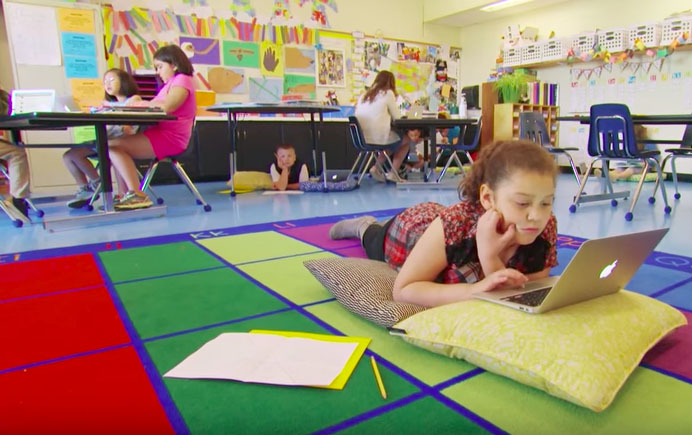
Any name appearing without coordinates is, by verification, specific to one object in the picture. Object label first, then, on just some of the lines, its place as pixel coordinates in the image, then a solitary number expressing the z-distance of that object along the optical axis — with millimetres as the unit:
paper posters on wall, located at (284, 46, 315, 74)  5688
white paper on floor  964
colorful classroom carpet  829
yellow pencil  910
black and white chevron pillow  1202
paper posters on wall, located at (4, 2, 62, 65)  4031
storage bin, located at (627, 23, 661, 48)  4910
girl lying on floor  1042
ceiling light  5828
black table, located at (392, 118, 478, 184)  4125
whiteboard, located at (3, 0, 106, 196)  4070
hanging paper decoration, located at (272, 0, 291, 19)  5559
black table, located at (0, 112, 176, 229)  2545
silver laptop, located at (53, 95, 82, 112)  2737
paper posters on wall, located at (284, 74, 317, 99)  5727
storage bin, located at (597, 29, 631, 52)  5188
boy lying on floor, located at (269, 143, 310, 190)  4395
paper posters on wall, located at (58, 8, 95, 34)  4215
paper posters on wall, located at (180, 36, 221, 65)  5145
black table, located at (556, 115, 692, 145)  2865
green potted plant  6055
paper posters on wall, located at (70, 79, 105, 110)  4309
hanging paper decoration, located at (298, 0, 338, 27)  5797
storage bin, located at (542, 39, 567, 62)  5793
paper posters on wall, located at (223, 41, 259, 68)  5348
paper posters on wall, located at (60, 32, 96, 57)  4242
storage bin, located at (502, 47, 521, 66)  6273
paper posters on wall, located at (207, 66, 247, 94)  5328
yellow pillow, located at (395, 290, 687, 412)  854
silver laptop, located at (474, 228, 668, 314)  924
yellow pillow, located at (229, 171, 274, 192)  4383
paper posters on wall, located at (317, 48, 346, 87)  5914
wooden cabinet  6082
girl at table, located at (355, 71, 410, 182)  4363
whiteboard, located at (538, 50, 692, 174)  4961
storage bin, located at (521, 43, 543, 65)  6023
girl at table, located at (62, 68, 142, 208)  3428
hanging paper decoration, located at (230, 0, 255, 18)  5332
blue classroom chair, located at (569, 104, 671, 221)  2961
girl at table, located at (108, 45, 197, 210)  3027
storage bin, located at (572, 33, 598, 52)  5465
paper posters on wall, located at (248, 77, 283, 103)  5547
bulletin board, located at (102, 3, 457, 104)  4863
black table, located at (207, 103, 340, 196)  3787
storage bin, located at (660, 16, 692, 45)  4629
